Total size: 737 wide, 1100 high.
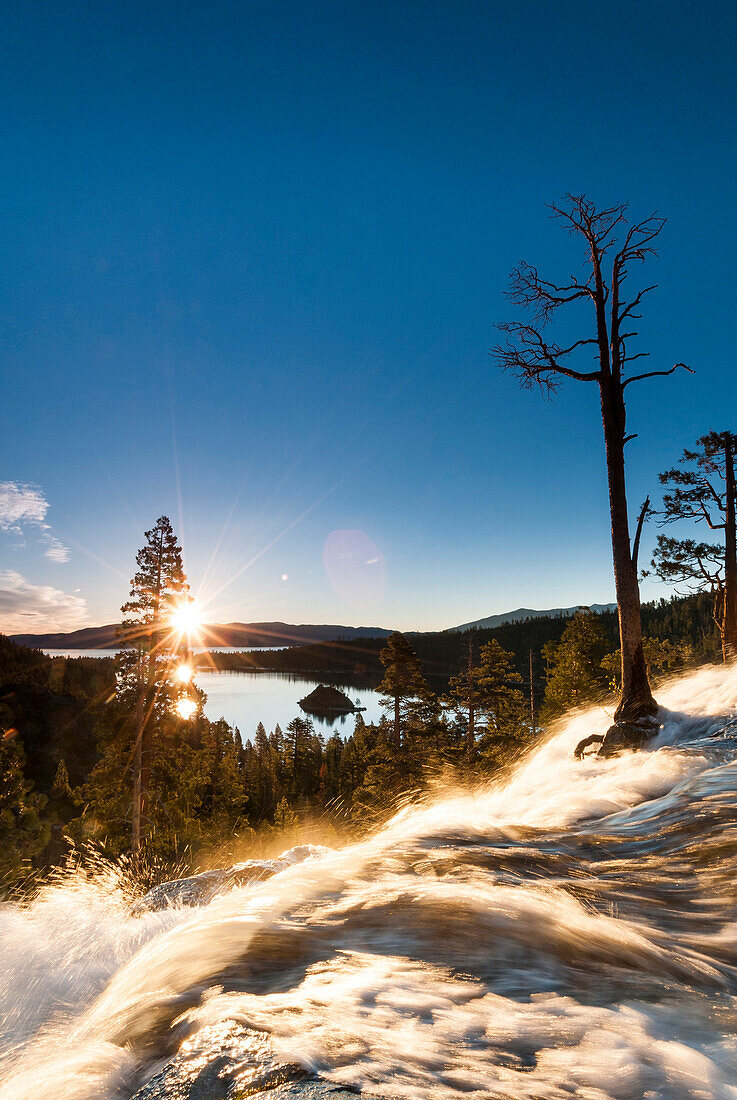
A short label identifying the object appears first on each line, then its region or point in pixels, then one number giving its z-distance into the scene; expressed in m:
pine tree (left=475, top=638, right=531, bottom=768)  27.12
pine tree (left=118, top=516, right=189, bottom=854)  22.66
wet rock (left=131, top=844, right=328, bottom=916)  4.30
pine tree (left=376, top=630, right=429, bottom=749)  28.75
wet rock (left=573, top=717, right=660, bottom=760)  7.48
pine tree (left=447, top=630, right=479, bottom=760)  27.72
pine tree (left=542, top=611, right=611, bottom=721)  29.08
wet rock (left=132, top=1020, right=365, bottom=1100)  1.33
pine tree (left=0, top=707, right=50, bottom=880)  24.16
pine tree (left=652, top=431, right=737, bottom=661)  18.11
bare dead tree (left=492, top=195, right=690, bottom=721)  8.77
